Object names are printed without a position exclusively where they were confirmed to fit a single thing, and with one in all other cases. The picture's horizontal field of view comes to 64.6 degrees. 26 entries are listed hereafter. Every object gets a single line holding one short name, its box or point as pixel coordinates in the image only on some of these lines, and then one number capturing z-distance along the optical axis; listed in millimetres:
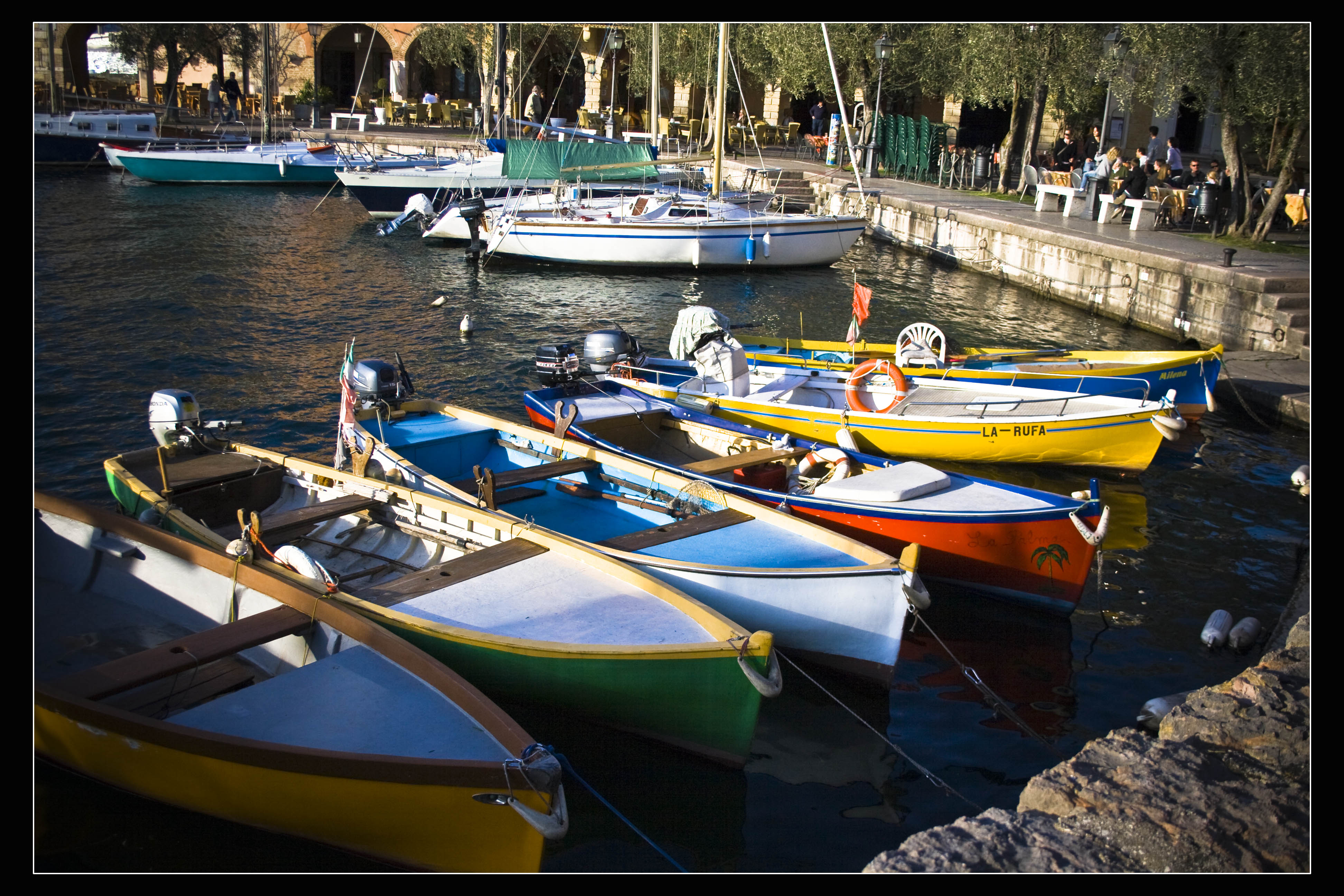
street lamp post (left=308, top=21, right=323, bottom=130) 42000
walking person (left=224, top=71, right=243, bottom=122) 42156
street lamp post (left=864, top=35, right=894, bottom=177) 23406
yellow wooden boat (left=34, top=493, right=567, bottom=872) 4773
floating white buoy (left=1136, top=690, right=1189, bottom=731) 6703
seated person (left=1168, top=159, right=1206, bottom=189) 21984
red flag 12680
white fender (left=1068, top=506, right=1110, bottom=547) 7859
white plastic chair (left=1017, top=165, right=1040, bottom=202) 24953
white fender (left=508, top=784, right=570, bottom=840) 4695
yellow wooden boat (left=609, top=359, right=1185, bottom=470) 10938
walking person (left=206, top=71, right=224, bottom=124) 43219
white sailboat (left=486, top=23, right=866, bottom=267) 22188
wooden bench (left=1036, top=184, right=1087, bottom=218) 22156
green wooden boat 5953
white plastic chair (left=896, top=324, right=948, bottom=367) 12664
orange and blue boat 8016
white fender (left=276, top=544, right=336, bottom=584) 6633
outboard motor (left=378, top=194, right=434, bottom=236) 26047
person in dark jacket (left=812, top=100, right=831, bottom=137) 36250
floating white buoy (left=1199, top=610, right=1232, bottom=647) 7920
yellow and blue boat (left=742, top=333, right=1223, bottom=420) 12461
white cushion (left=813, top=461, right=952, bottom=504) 8266
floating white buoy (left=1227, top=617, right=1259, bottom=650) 7867
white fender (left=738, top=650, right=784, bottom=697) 5844
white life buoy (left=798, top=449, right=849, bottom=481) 9125
